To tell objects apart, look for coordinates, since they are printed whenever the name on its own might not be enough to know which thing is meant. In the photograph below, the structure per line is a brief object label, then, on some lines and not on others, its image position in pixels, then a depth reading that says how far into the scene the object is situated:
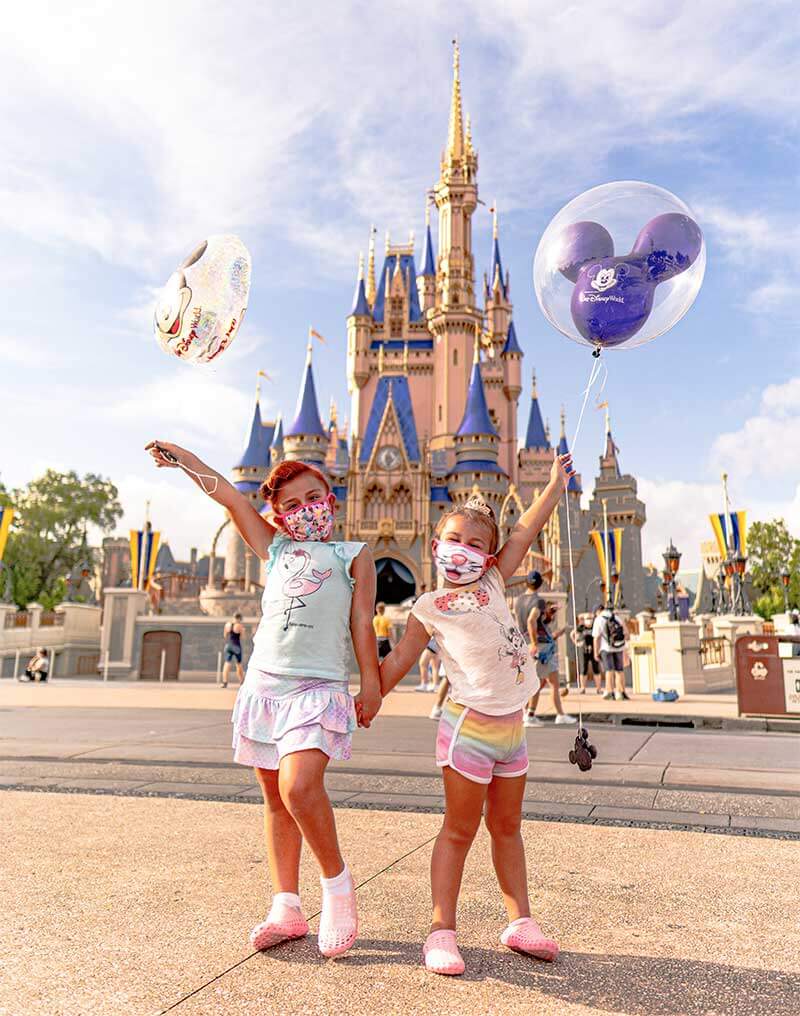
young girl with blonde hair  2.35
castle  45.94
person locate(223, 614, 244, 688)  16.30
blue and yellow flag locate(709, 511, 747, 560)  28.22
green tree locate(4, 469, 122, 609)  45.16
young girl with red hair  2.33
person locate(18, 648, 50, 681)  20.41
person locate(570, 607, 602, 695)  16.06
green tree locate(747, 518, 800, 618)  49.69
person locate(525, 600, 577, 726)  9.06
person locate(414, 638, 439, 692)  16.41
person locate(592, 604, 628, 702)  13.30
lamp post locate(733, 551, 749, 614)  24.19
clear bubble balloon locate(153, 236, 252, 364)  3.26
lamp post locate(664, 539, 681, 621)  22.83
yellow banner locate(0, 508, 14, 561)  28.03
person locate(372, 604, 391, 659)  13.23
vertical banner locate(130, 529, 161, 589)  31.61
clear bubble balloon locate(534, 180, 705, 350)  3.73
